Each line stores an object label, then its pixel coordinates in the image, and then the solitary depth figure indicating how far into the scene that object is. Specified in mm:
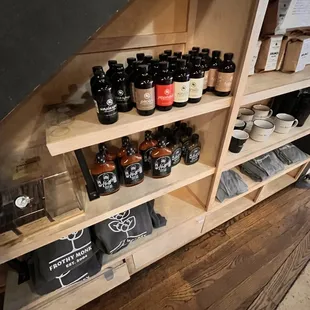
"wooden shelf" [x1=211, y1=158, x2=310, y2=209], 1166
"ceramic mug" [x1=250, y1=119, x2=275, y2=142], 1098
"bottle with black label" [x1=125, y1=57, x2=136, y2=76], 643
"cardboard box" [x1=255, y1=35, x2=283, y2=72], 929
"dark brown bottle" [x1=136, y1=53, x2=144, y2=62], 679
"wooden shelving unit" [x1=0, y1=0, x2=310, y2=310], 626
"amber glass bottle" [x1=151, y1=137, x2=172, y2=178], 848
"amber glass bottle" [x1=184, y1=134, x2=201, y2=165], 939
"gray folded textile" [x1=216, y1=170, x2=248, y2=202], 1174
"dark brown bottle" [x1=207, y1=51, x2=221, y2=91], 718
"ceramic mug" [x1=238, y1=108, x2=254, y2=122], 1216
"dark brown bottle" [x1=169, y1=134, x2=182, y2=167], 930
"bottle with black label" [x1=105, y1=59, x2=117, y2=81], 614
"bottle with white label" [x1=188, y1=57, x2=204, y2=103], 660
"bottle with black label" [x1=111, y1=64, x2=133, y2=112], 602
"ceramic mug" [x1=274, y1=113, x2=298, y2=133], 1167
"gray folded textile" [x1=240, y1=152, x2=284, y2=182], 1277
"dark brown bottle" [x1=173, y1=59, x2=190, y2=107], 634
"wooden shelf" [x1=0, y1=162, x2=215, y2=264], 667
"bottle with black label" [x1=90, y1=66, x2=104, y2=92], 571
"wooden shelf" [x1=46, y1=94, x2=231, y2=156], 541
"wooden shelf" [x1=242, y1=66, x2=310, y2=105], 809
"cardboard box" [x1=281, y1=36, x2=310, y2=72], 950
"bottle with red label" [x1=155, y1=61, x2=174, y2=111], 614
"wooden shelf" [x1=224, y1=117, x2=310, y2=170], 1004
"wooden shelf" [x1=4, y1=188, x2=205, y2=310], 839
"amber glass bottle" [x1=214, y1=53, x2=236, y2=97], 692
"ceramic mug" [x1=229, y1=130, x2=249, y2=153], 1013
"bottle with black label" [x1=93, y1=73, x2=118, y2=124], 558
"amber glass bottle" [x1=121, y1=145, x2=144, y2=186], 809
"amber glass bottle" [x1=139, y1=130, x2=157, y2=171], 878
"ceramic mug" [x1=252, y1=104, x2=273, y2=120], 1244
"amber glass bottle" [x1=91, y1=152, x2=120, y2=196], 769
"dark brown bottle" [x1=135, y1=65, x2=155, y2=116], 591
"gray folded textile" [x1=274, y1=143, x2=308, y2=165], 1369
